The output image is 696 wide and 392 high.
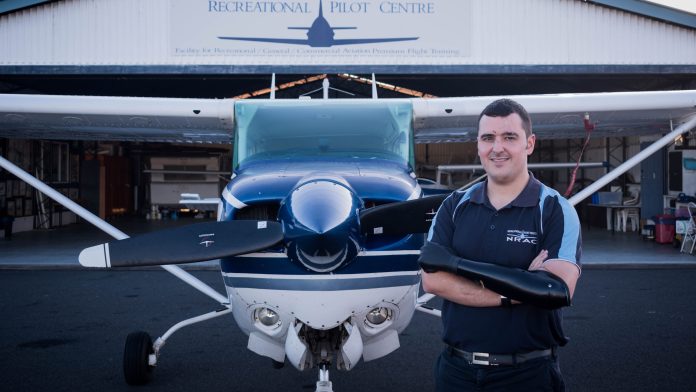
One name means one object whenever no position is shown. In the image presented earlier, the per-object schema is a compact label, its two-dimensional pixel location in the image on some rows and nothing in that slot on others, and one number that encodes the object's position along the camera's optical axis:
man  1.88
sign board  11.11
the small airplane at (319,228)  2.67
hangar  11.03
